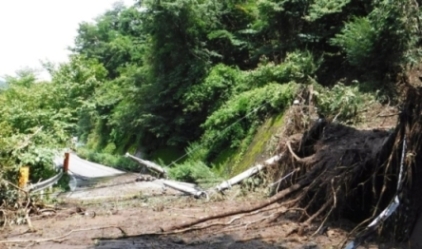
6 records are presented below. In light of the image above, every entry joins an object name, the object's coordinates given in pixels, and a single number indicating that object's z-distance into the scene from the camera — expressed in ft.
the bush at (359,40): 47.80
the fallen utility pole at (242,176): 34.57
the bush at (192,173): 46.16
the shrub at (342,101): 36.60
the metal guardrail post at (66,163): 71.09
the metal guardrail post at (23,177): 36.04
